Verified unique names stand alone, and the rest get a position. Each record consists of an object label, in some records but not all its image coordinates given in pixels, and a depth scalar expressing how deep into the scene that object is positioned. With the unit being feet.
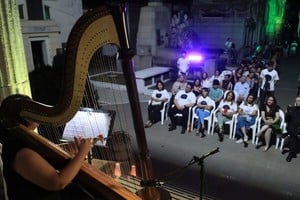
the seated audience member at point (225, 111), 22.86
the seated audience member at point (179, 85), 27.50
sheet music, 13.70
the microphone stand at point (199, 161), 10.30
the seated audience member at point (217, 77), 28.92
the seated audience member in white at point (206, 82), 29.05
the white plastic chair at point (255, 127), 21.90
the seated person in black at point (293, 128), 19.56
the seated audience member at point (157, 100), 26.68
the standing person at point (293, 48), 67.56
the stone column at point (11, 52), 9.67
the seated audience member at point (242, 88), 26.45
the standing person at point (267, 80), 29.22
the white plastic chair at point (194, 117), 24.05
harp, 6.89
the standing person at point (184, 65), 39.54
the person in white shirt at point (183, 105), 25.05
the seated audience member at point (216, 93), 25.95
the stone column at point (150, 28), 52.70
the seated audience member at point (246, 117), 22.00
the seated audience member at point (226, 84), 28.53
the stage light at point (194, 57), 40.55
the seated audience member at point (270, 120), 21.07
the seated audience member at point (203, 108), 24.02
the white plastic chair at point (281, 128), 21.02
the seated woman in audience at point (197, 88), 26.20
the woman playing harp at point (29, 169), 6.77
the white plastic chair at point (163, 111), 26.86
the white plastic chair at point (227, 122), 22.90
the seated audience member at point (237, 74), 29.86
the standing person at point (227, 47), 50.51
